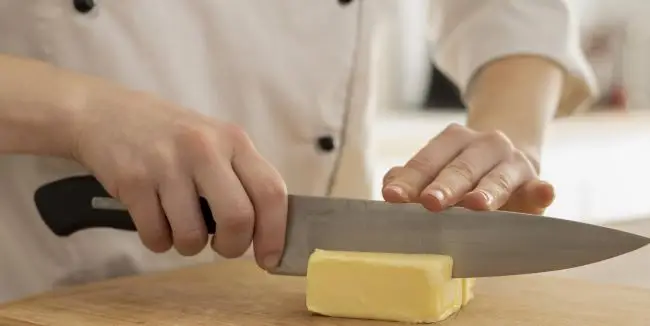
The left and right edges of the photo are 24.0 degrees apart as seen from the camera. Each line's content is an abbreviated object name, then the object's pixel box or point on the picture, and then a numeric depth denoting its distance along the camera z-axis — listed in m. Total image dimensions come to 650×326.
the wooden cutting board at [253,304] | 0.78
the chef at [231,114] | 0.80
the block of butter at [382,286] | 0.77
